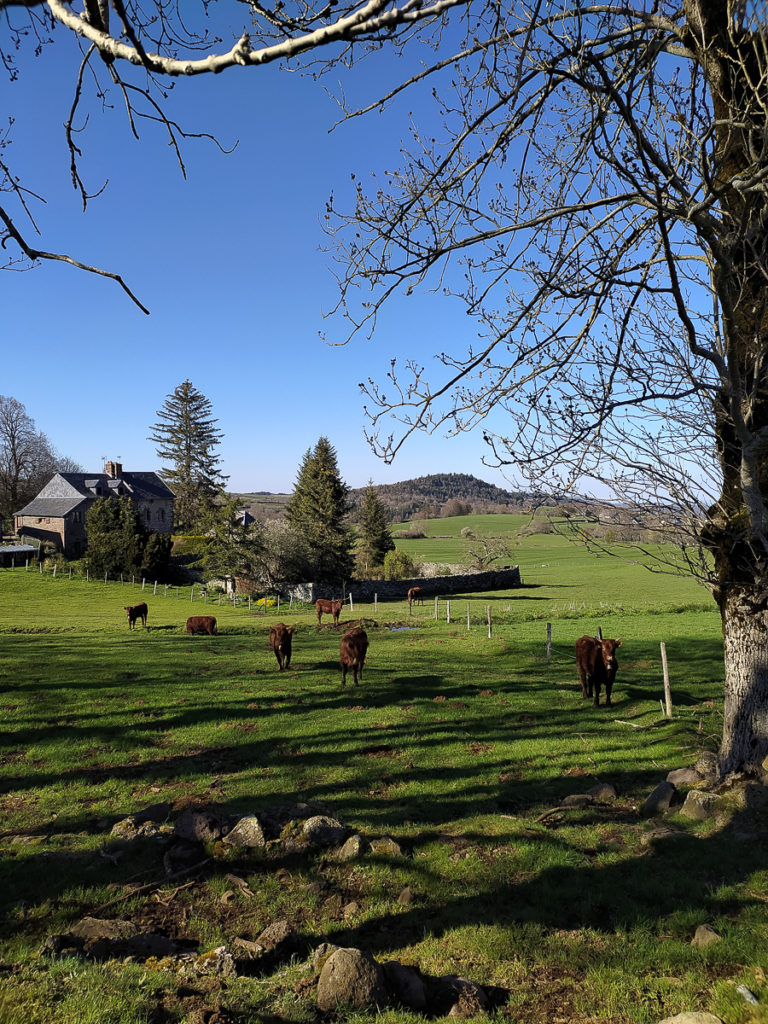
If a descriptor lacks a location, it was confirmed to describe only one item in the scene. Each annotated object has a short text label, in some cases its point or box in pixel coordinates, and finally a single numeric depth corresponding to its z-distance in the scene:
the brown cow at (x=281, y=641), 16.97
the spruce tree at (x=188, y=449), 69.99
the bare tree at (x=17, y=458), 64.12
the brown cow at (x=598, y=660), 12.82
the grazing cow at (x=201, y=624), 25.42
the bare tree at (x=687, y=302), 5.23
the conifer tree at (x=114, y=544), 47.78
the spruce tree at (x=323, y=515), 50.84
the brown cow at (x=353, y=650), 14.96
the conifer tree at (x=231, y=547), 46.38
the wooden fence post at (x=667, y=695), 11.60
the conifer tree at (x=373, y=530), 66.88
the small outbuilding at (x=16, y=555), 51.28
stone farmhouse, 58.38
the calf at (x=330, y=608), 30.61
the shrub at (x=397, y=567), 61.31
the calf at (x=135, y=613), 27.84
